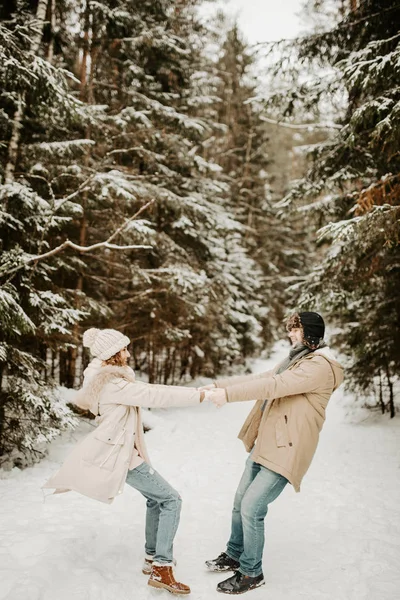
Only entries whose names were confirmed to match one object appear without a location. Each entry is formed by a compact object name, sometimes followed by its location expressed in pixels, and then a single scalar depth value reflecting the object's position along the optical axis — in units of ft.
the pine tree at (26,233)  19.80
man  11.25
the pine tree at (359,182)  20.40
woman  11.16
